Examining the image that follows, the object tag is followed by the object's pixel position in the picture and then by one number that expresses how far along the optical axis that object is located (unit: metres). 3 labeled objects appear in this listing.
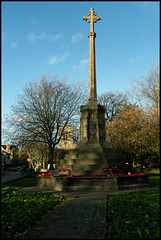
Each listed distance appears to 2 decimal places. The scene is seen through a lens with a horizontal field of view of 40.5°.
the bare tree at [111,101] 40.38
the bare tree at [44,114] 25.95
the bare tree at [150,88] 23.83
